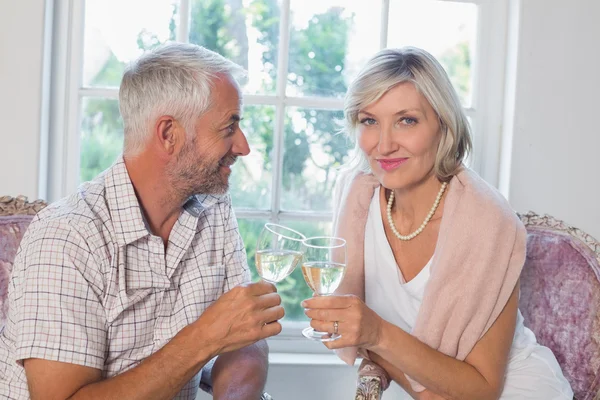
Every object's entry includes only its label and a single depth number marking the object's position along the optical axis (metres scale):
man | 1.51
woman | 1.84
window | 2.47
